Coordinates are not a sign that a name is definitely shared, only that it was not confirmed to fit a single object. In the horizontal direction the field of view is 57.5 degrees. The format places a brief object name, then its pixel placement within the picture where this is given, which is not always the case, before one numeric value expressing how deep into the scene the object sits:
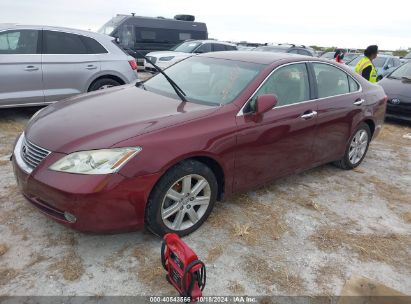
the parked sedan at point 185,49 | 12.58
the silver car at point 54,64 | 6.03
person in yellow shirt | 7.61
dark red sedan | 2.70
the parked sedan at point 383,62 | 13.71
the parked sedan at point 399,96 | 7.87
